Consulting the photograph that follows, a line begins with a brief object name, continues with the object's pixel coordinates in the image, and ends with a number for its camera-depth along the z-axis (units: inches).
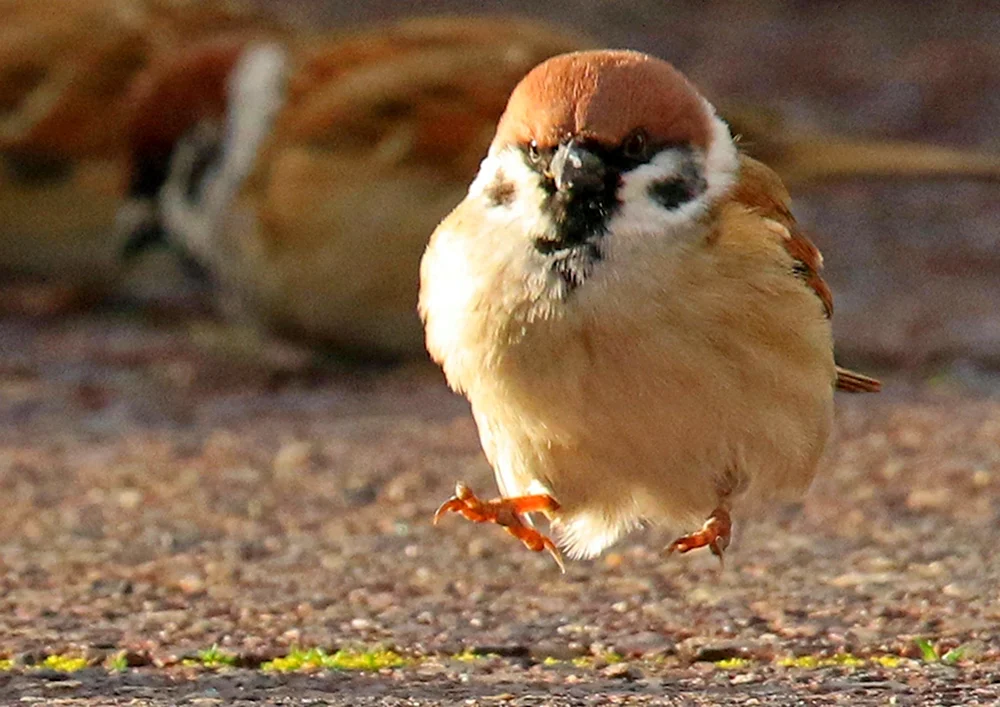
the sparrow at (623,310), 302.7
